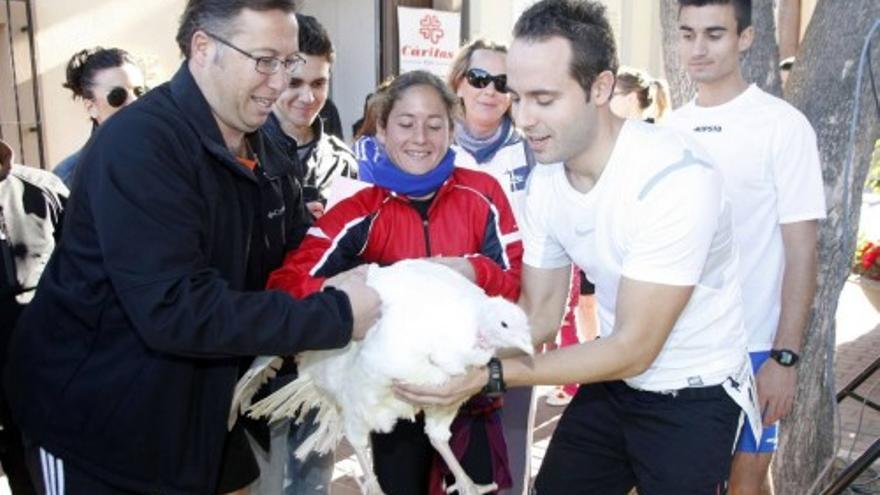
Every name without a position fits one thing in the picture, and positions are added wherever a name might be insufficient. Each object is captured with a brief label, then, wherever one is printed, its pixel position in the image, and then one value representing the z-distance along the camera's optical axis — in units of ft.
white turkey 7.32
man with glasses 6.61
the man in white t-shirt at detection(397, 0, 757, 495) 7.30
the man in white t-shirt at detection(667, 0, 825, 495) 9.50
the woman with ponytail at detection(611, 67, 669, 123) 17.54
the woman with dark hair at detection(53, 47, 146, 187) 12.17
